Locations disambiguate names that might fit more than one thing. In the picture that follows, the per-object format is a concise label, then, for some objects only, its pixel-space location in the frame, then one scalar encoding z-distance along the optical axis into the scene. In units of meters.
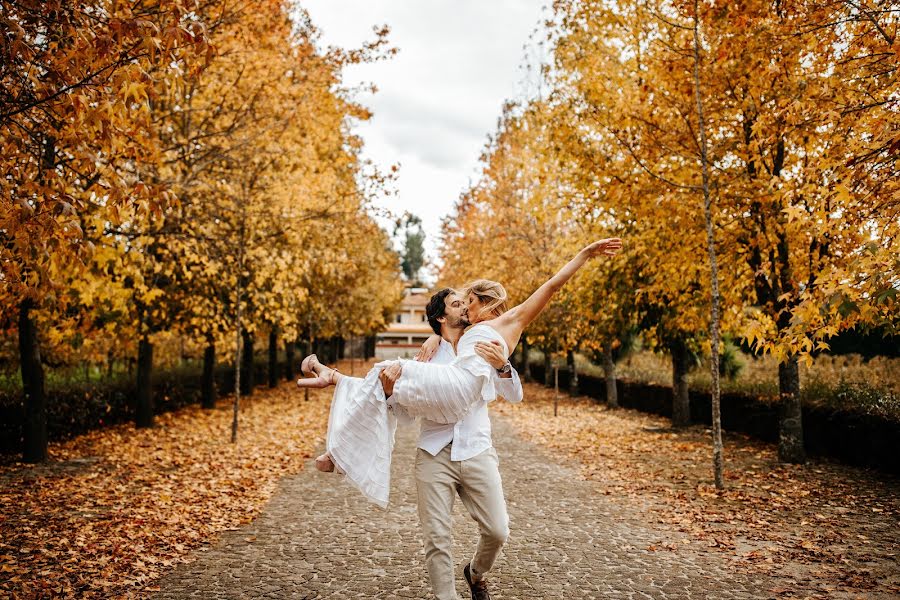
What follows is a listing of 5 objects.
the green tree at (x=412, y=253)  126.38
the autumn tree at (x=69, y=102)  4.78
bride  3.84
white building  86.81
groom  3.93
